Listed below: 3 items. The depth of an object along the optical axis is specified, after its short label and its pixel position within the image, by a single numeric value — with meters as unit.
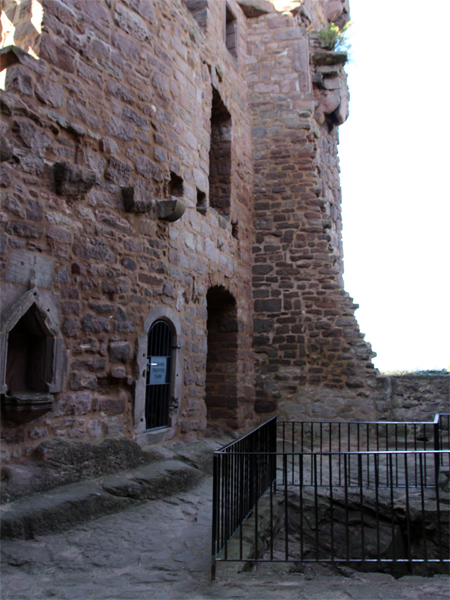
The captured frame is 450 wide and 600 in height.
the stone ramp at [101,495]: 3.77
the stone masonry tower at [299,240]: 9.20
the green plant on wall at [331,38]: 10.71
